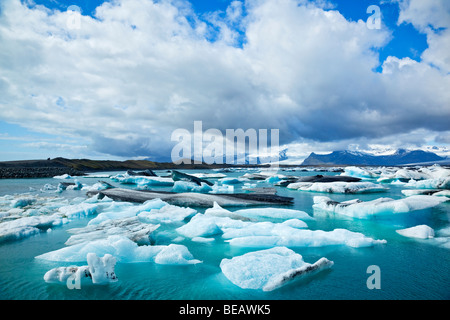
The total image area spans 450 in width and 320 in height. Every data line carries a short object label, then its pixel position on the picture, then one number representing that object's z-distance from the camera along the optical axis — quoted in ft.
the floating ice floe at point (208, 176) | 100.26
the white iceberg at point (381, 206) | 23.02
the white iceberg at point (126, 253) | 12.57
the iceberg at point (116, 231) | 15.66
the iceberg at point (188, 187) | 48.85
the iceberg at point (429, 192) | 38.29
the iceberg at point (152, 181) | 66.42
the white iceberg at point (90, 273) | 10.06
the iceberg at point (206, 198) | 32.27
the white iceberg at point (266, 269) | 10.09
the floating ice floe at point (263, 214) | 23.82
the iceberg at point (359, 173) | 86.99
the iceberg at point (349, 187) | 46.08
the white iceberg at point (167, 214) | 23.57
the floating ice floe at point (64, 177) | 96.86
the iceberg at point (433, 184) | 46.68
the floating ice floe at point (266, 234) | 15.35
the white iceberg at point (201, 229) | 18.07
